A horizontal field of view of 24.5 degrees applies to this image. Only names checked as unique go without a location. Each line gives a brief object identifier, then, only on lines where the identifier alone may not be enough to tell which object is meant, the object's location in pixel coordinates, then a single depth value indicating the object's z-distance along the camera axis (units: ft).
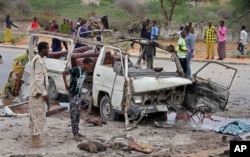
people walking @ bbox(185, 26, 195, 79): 64.01
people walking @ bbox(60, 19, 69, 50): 103.40
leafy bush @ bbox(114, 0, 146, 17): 192.01
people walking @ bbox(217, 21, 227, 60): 87.97
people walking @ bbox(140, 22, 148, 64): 85.28
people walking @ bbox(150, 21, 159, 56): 83.20
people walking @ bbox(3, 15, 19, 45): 116.78
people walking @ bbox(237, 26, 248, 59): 93.35
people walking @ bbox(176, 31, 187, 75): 55.57
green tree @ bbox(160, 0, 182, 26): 144.07
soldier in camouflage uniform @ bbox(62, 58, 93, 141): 33.63
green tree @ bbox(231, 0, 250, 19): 139.68
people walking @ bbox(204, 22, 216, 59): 86.89
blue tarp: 35.29
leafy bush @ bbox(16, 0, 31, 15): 188.26
